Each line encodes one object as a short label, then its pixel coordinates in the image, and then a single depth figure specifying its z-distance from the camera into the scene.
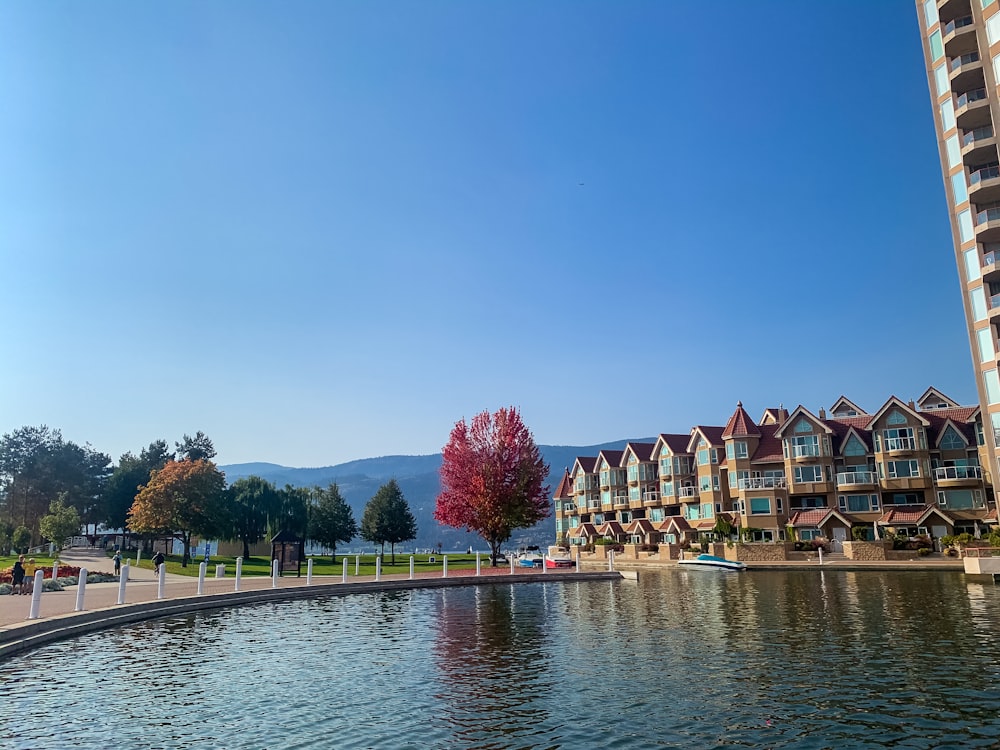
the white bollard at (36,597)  24.91
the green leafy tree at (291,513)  89.69
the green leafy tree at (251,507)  85.62
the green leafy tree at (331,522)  105.69
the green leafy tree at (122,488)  98.25
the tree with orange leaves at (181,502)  64.62
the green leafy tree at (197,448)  120.38
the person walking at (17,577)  35.84
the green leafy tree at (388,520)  101.50
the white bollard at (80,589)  28.23
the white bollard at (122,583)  30.65
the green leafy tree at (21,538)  69.75
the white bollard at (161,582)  33.25
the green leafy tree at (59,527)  65.69
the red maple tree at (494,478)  56.66
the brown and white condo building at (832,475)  69.69
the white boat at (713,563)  59.31
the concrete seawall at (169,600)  23.31
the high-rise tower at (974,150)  51.59
